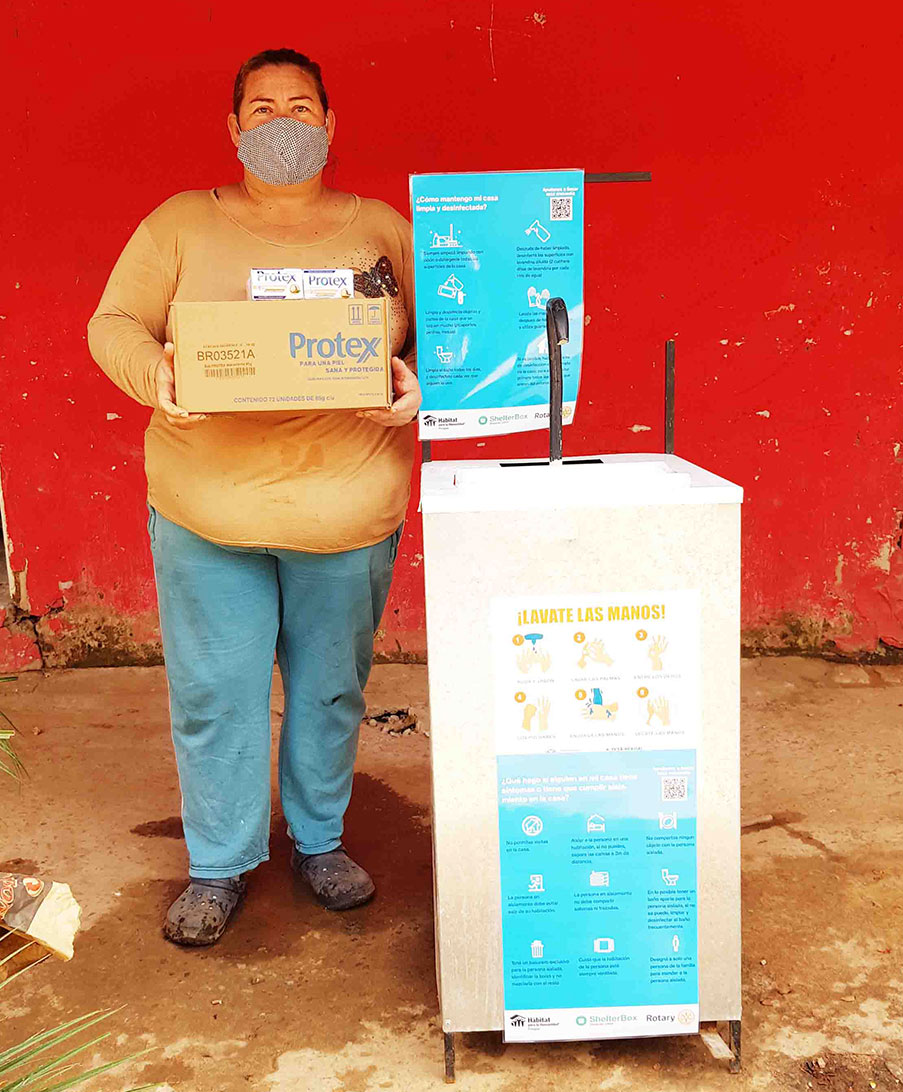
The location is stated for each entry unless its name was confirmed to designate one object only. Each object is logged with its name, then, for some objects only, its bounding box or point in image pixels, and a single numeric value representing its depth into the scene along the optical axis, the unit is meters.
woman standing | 2.18
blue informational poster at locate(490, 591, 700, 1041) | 1.86
